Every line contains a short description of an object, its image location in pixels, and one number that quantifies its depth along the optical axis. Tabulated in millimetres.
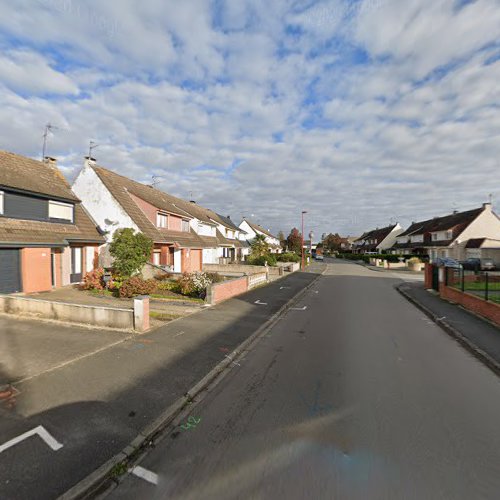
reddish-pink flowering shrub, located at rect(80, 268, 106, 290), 14344
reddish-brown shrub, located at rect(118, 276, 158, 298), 12648
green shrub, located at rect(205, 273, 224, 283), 15627
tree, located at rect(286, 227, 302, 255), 58972
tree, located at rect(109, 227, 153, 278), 13800
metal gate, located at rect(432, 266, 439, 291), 17938
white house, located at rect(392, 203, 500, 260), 37125
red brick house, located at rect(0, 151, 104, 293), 12695
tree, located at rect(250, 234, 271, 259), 34266
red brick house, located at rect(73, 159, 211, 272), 18375
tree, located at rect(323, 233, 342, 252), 105125
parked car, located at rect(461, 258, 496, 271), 28047
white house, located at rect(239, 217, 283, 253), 57656
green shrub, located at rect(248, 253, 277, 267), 31433
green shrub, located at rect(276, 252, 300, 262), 39562
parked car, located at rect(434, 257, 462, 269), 24819
